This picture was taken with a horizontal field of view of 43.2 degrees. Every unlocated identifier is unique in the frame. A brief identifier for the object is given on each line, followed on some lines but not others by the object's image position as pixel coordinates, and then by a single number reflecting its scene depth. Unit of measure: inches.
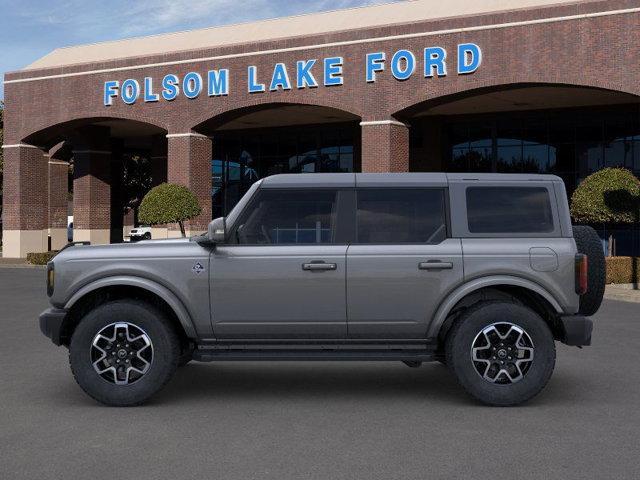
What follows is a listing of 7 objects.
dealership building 1077.8
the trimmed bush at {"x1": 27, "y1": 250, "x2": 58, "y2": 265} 1320.1
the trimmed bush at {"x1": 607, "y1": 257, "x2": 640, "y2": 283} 869.8
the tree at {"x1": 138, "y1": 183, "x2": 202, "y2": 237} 1259.2
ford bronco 283.9
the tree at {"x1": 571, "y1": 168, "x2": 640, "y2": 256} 917.2
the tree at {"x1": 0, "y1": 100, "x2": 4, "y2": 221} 1818.7
